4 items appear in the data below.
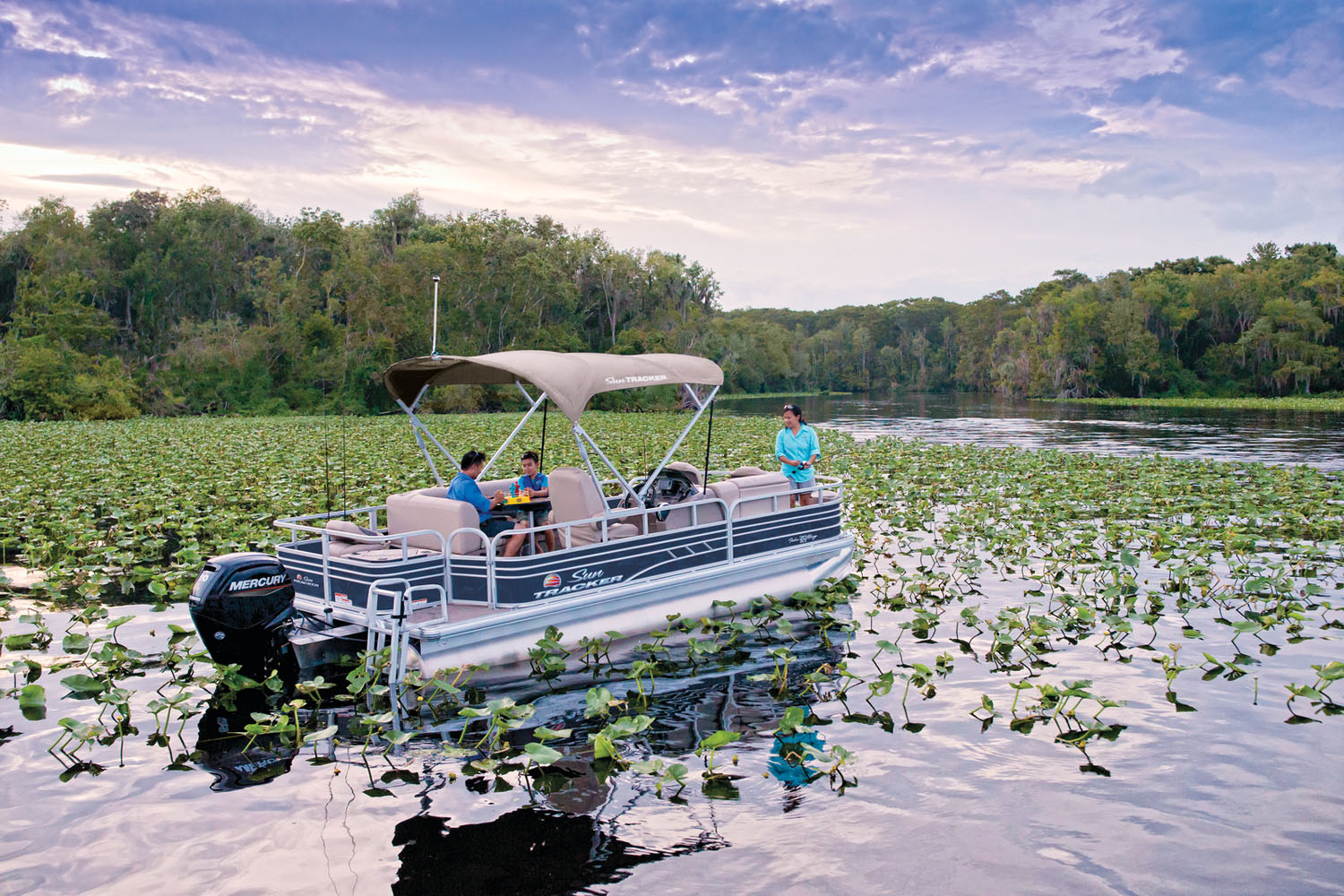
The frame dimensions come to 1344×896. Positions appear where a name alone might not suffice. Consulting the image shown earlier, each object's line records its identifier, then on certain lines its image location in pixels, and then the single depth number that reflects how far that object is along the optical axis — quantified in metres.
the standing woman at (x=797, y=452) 11.79
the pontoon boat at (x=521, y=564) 7.64
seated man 8.82
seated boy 9.59
